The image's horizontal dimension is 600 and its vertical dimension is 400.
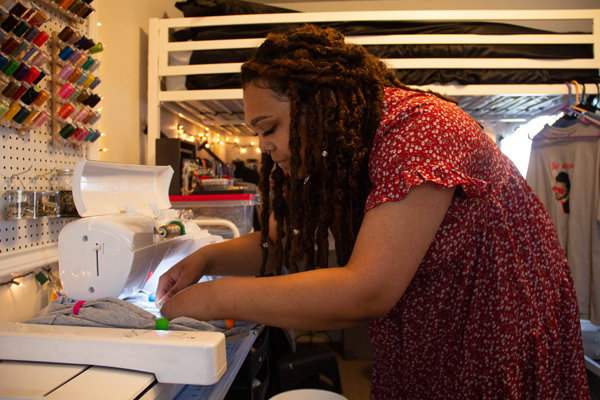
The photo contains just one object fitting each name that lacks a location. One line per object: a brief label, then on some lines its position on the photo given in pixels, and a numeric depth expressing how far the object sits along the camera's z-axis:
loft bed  1.91
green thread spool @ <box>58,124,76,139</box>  1.06
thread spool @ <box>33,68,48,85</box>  0.95
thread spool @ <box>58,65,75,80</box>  1.06
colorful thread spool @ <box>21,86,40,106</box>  0.93
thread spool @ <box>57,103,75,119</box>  1.05
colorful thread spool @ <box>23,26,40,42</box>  0.92
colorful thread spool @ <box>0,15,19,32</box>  0.85
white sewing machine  0.47
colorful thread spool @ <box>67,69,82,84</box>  1.09
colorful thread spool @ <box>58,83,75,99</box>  1.06
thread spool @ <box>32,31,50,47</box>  0.95
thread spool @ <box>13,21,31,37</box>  0.88
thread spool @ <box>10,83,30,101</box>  0.89
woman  0.52
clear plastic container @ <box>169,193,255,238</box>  1.68
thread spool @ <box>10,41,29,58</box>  0.88
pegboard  0.88
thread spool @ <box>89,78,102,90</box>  1.20
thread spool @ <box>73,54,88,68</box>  1.11
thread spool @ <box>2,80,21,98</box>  0.87
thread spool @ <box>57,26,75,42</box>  1.04
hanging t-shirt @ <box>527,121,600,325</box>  1.96
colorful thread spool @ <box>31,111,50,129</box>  0.96
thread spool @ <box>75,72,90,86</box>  1.13
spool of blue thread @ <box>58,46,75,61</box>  1.05
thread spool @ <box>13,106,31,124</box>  0.90
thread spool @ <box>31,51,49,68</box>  0.95
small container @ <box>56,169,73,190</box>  1.02
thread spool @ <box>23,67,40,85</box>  0.92
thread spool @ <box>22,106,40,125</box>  0.93
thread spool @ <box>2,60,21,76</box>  0.86
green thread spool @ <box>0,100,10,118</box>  0.84
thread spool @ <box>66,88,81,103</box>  1.10
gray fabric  0.57
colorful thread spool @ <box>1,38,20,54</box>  0.85
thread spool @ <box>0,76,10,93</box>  0.86
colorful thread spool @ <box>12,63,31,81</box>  0.90
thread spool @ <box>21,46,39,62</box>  0.91
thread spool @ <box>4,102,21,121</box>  0.87
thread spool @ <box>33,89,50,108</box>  0.96
